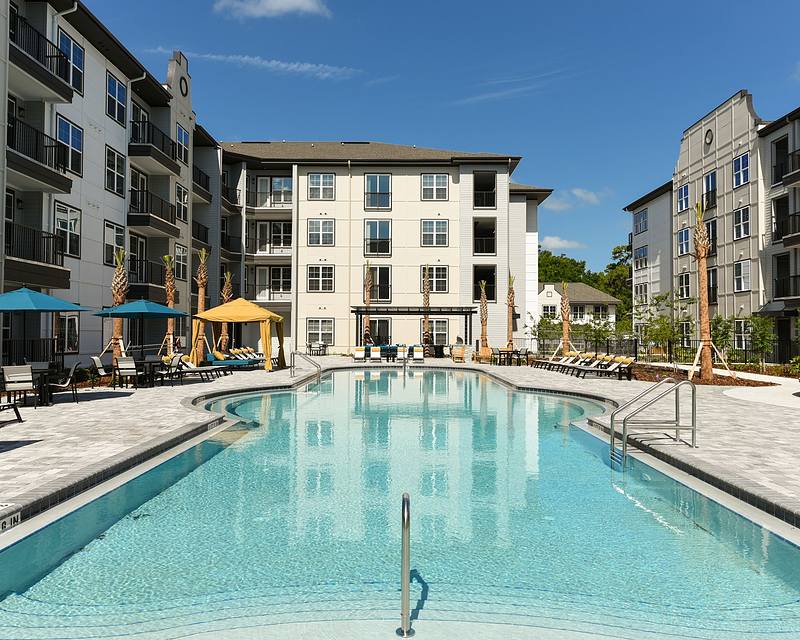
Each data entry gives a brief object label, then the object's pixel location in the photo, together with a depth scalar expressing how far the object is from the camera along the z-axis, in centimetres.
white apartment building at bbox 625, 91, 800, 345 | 3397
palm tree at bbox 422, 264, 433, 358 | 3775
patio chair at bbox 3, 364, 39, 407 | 1215
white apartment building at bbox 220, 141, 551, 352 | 4194
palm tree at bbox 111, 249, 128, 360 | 2108
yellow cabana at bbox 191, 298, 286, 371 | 2348
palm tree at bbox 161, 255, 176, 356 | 2533
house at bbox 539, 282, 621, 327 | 5981
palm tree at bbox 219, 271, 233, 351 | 3170
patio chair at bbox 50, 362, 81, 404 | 1406
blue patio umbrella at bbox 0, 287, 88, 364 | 1337
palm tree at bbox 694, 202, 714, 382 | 2147
